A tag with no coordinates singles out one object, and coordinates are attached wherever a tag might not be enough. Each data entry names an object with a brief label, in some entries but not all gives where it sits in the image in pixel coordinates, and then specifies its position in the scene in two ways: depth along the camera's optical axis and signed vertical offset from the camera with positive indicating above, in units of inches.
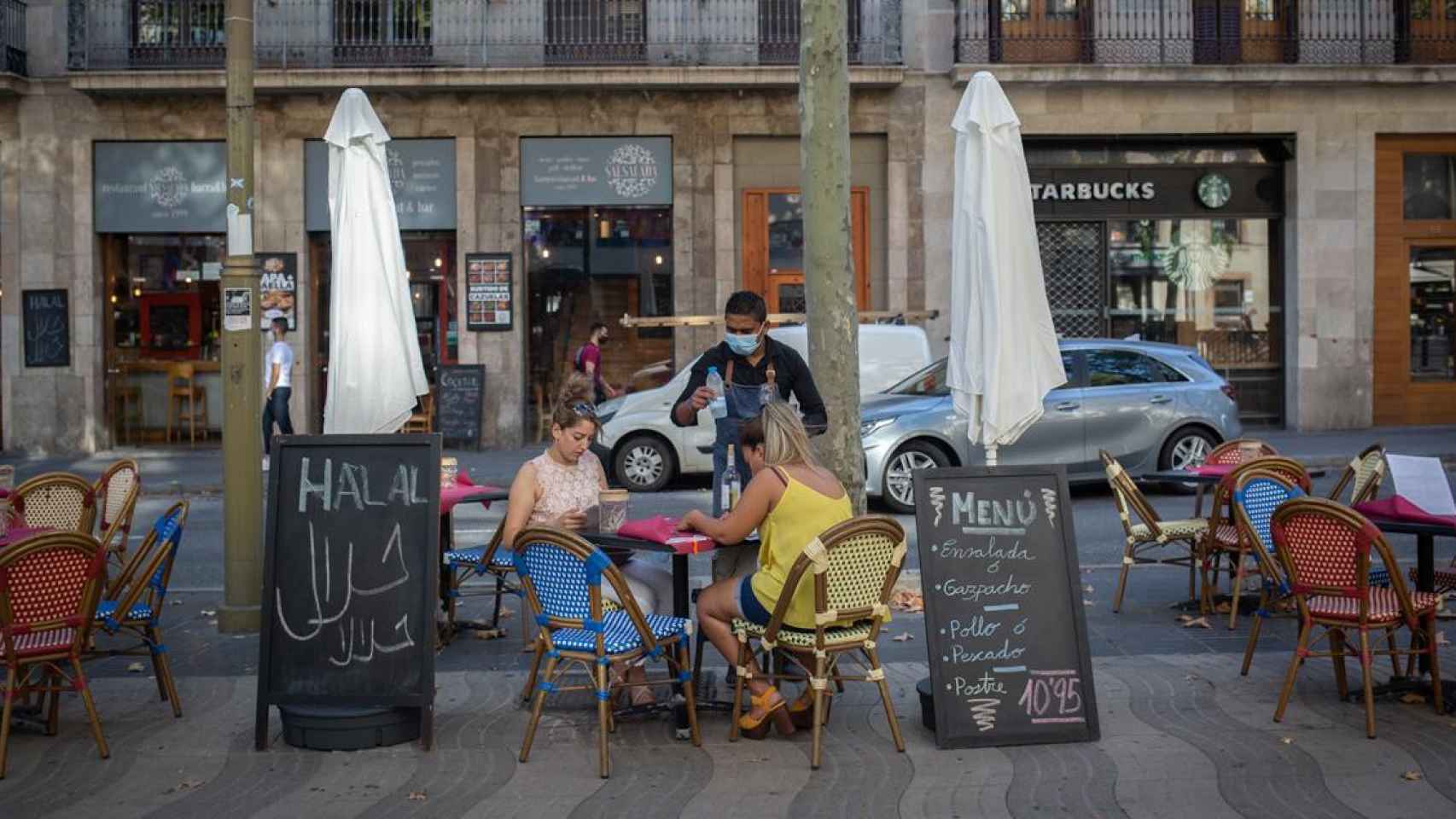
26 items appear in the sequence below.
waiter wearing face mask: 330.3 -2.5
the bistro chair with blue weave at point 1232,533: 335.3 -40.2
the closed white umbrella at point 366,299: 343.0 +15.0
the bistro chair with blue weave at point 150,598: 269.7 -40.6
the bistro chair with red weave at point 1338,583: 250.8 -37.2
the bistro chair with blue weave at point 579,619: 237.3 -40.0
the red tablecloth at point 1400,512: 270.1 -28.0
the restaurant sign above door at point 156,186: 896.3 +105.1
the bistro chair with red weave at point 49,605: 238.8 -36.9
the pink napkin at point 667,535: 255.0 -29.0
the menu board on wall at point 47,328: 890.7 +24.0
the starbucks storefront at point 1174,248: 924.0 +65.9
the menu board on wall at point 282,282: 888.9 +48.5
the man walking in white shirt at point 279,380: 753.6 -6.1
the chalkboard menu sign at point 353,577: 249.1 -33.9
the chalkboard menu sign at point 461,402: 877.2 -20.6
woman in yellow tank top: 249.1 -26.2
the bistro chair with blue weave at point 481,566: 292.4 -41.5
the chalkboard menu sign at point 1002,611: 246.1 -40.1
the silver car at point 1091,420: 582.6 -23.3
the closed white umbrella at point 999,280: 352.5 +18.3
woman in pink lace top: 277.7 -23.0
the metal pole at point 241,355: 333.4 +2.7
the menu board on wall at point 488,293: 890.1 +41.6
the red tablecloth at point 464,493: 332.6 -28.5
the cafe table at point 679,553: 255.6 -32.3
